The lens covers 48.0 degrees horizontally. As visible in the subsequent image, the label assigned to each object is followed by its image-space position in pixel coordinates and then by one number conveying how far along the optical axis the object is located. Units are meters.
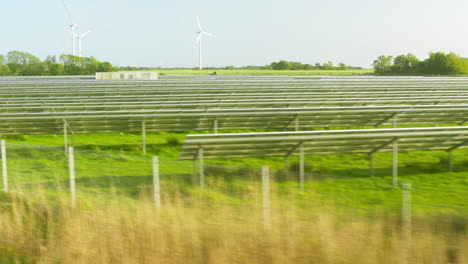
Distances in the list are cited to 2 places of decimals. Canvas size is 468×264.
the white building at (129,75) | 46.97
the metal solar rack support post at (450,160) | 10.12
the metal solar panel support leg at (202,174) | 6.07
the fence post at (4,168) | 7.37
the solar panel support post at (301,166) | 5.77
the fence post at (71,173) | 6.71
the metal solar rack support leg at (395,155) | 8.50
